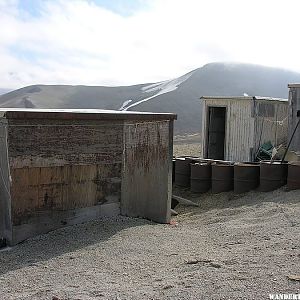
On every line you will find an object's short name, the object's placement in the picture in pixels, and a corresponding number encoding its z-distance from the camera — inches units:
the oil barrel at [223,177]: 433.4
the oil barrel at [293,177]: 375.2
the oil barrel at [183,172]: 472.4
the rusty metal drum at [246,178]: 414.3
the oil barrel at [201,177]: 449.7
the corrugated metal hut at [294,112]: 548.4
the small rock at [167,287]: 181.4
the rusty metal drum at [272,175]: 394.9
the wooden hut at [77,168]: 266.1
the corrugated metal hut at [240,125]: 603.8
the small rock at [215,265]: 203.1
